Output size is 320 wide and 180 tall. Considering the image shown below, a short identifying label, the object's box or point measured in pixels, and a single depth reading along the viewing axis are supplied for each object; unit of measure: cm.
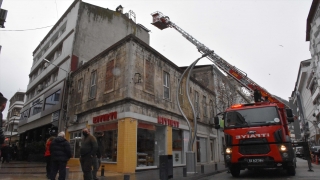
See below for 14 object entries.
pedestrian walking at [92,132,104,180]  836
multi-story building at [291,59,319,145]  5295
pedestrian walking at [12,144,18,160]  2679
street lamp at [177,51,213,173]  1102
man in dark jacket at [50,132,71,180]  641
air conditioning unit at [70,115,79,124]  1683
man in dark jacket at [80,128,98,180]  661
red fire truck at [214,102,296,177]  843
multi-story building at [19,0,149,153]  2106
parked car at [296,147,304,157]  2895
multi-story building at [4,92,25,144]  5381
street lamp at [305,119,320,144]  4907
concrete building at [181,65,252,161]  2484
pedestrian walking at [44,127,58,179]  851
